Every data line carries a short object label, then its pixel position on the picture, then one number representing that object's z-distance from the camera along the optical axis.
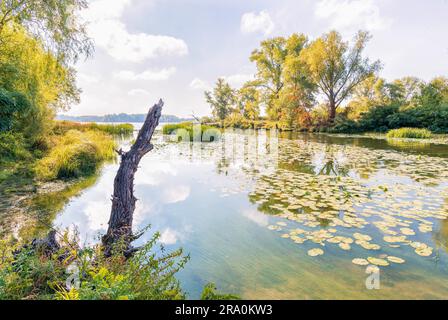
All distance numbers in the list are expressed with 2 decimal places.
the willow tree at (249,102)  31.86
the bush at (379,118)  21.76
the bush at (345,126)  22.77
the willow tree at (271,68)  29.84
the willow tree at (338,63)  22.78
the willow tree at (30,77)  5.92
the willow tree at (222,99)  42.53
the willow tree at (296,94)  25.03
